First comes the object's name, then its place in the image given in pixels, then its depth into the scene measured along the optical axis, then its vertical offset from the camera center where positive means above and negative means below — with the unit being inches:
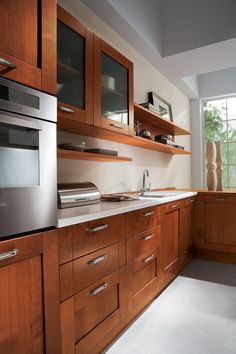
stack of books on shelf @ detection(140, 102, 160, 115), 107.9 +30.1
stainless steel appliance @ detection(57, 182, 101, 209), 60.5 -5.1
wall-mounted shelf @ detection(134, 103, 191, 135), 99.3 +24.9
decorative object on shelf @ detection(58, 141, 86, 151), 63.6 +7.5
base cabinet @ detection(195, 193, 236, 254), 119.9 -24.1
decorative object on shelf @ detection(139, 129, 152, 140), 103.3 +16.9
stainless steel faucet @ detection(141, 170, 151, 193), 109.5 -3.9
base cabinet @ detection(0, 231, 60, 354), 36.0 -18.8
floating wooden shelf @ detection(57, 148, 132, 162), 60.6 +5.4
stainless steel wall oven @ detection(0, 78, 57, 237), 36.3 +2.6
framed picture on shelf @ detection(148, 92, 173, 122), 122.7 +36.8
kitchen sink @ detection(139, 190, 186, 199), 101.1 -8.5
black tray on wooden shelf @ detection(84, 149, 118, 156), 71.8 +7.0
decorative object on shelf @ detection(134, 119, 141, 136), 105.2 +20.9
